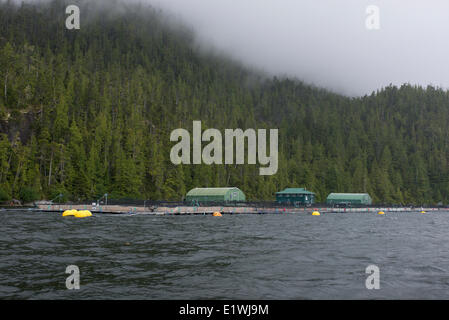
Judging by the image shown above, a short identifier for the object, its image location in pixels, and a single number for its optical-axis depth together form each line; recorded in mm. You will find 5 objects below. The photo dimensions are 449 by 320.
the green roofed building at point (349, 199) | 147500
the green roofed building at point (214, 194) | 124875
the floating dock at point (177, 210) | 89000
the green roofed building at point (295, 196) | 132000
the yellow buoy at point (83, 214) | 74250
